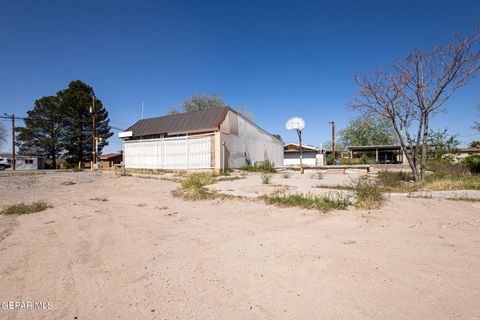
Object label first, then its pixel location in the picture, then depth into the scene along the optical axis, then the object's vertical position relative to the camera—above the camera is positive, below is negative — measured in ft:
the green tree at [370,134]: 143.74 +17.72
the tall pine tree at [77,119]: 113.09 +23.85
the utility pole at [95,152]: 66.12 +4.12
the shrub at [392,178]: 26.26 -2.49
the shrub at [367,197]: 16.06 -2.87
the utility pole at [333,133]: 107.01 +14.06
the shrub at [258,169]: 54.34 -1.49
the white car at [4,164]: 101.35 +1.65
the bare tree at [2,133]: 116.57 +18.09
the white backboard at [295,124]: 54.63 +9.48
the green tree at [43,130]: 110.83 +18.57
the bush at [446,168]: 33.06 -1.44
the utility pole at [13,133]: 100.03 +15.36
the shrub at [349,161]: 94.48 -0.08
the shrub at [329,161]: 104.77 +0.17
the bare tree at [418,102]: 26.96 +7.33
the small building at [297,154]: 126.22 +4.74
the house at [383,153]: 102.56 +3.89
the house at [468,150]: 79.65 +3.16
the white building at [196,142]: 48.21 +5.29
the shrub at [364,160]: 95.75 +0.30
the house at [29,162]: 111.34 +2.48
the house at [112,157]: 147.94 +5.54
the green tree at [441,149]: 40.91 +2.00
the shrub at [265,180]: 30.71 -2.48
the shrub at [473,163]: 33.73 -0.67
